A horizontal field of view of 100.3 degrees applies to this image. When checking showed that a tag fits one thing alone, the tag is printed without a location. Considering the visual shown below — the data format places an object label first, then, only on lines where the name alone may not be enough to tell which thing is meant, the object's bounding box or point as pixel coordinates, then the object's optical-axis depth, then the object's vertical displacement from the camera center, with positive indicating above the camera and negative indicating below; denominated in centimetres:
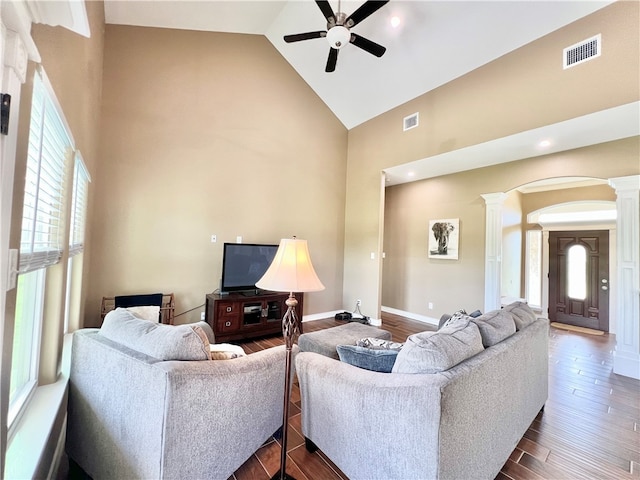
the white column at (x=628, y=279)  293 -24
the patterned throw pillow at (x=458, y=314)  208 -50
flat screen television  366 -27
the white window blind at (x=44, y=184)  108 +26
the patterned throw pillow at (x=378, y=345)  170 -62
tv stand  342 -94
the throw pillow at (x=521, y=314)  196 -46
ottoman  232 -84
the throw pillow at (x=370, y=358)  147 -61
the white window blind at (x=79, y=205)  201 +31
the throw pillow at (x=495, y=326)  162 -47
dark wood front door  486 -43
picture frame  470 +25
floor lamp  148 -19
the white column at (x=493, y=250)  413 +5
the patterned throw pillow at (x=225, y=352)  146 -61
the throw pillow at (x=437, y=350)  125 -49
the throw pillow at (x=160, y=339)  128 -49
